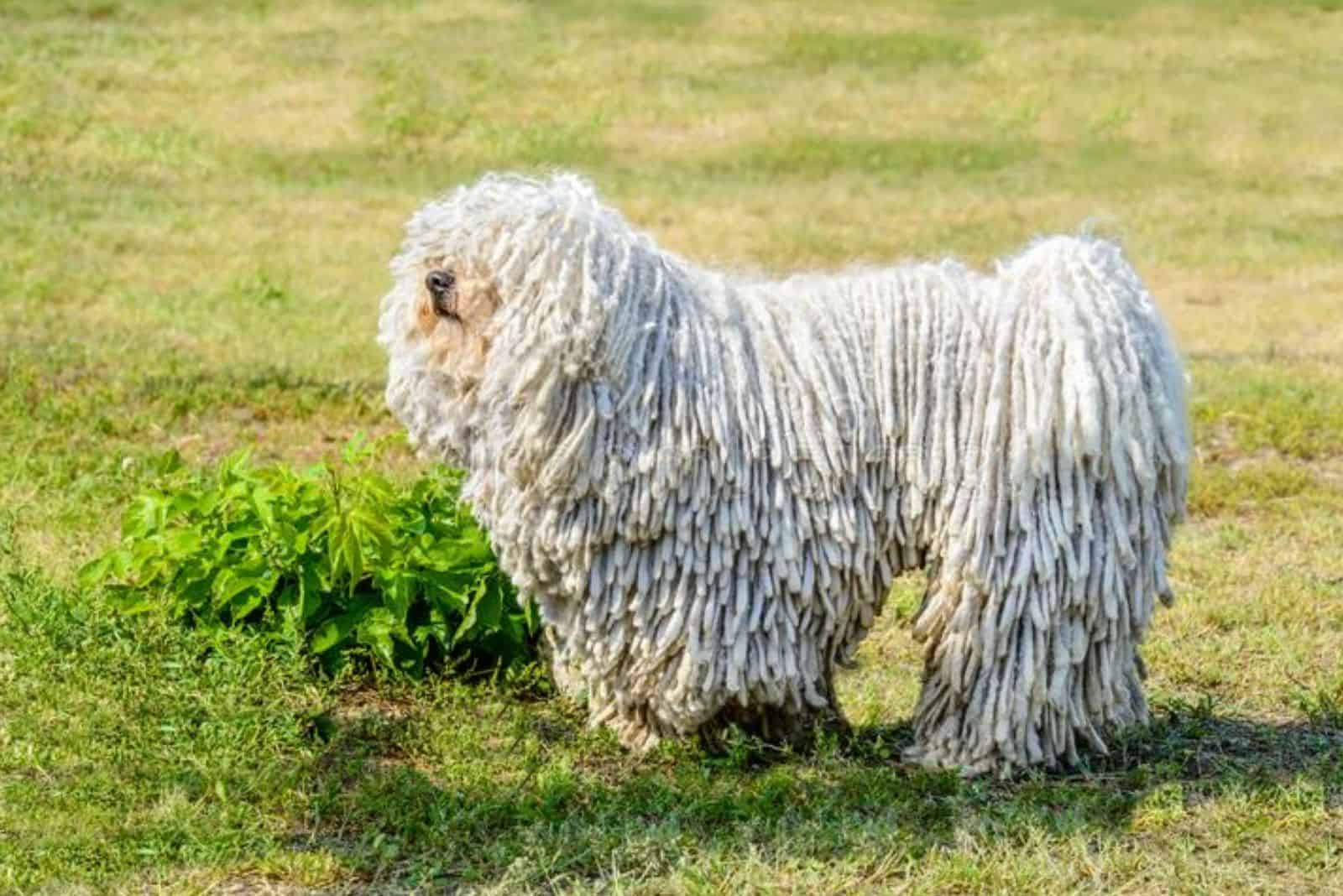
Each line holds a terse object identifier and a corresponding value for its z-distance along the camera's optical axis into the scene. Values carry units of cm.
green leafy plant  1125
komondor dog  980
